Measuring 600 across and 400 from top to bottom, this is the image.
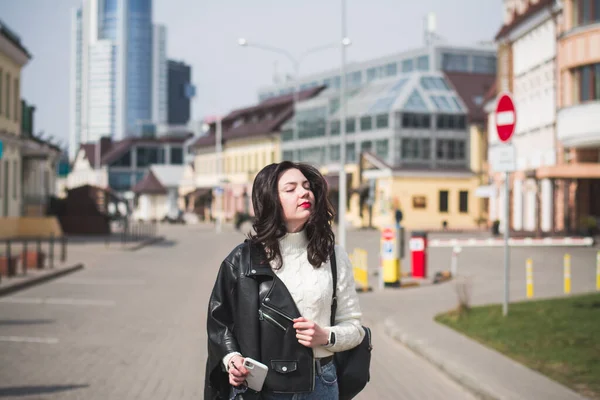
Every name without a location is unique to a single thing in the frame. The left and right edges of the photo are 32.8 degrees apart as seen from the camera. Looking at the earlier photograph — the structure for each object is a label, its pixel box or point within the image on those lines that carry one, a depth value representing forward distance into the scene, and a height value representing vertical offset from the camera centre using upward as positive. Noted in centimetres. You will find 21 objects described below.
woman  439 -41
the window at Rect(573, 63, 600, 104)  4378 +547
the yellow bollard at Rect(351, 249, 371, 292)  2084 -134
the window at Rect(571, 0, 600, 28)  4412 +863
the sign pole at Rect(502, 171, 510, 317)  1438 -88
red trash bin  2316 -105
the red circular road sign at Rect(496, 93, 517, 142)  1445 +132
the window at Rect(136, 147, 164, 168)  14488 +723
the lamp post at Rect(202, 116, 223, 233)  7151 +602
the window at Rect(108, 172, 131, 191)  14675 +380
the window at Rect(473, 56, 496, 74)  9950 +1405
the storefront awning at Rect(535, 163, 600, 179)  4112 +150
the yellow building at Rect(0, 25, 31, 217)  4611 +417
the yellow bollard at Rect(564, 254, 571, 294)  1886 -131
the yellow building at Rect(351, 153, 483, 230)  7481 +72
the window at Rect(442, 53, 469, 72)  9956 +1433
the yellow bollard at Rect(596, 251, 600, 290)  2012 -135
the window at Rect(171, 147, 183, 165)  14438 +674
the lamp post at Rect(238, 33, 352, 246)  2848 +171
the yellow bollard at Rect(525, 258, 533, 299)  1783 -137
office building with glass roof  7644 +645
